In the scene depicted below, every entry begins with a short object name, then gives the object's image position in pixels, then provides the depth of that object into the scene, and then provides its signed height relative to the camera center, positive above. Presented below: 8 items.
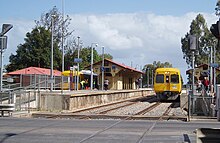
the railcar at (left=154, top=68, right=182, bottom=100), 43.84 +0.64
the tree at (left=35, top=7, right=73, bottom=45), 83.19 +12.36
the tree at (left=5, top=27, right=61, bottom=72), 82.81 +7.09
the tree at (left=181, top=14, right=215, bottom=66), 81.91 +9.30
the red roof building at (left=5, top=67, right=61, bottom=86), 46.97 +1.29
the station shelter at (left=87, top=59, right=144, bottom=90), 74.12 +2.85
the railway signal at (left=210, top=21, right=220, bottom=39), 8.63 +1.16
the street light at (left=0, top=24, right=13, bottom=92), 23.63 +2.83
